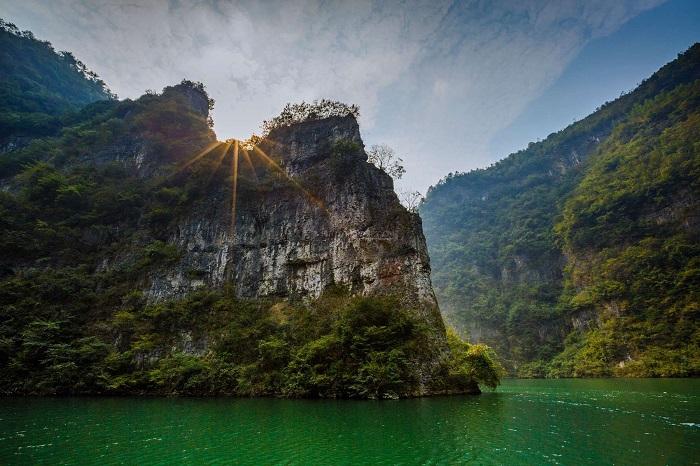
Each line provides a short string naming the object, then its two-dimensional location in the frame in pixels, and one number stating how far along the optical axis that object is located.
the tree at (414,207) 41.53
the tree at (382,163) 43.08
